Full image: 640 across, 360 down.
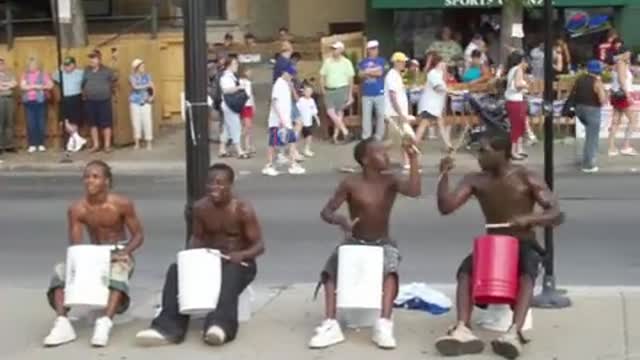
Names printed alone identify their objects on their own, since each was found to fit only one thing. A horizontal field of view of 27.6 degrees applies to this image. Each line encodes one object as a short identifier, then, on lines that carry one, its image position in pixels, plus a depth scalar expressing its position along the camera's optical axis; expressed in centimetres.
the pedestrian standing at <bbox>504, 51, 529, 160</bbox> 1969
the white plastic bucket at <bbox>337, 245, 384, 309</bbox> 809
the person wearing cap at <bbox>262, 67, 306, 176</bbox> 1886
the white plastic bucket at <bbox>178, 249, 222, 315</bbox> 817
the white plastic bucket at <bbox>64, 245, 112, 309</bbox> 834
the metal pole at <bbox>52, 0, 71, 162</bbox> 2165
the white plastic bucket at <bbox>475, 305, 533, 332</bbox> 822
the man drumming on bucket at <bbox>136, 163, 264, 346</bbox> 826
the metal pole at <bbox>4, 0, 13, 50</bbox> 2328
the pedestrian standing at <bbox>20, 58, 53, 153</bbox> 2180
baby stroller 2034
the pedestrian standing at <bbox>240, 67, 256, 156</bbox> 2059
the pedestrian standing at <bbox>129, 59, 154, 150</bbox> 2166
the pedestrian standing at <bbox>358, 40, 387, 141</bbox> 2030
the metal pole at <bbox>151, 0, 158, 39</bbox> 2516
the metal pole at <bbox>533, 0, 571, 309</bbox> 898
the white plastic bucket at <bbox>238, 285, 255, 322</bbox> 880
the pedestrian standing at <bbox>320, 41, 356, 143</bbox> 2111
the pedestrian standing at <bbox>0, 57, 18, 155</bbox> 2173
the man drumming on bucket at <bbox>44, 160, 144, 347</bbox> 851
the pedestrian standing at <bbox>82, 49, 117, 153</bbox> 2138
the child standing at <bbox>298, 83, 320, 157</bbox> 2005
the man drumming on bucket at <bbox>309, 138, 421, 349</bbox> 830
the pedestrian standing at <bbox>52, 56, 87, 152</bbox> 2156
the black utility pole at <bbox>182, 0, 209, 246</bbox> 878
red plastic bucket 783
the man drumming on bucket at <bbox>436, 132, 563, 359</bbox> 795
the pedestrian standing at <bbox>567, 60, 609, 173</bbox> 1855
